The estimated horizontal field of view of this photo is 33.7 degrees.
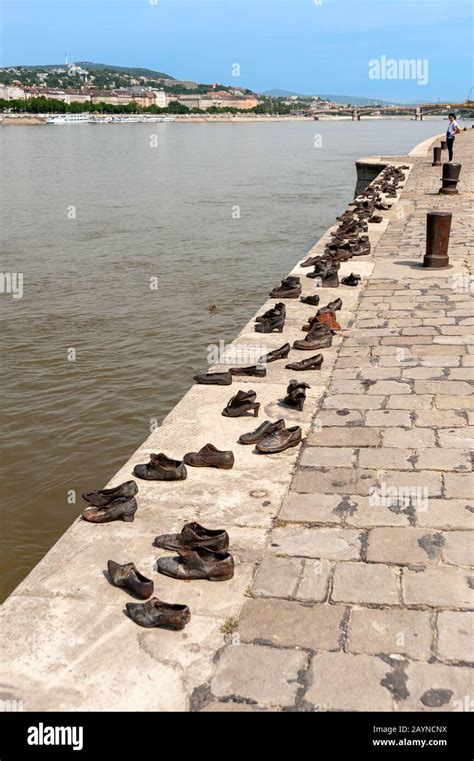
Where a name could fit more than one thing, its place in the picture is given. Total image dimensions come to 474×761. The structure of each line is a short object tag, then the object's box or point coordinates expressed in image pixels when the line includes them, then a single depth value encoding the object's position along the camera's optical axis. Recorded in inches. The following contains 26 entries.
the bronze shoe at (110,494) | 176.7
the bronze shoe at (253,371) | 264.7
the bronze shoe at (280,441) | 204.2
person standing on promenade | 910.4
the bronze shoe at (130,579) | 140.8
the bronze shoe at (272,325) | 319.6
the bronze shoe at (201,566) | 147.9
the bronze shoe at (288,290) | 375.6
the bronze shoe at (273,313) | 328.8
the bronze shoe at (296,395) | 231.1
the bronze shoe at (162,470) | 189.3
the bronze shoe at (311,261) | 443.8
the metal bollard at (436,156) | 1036.5
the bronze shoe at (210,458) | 195.0
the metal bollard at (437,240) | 405.4
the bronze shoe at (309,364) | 269.1
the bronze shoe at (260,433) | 210.2
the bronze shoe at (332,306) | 335.0
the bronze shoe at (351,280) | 395.9
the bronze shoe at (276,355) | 277.7
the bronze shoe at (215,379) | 258.6
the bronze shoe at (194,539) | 152.4
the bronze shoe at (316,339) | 293.3
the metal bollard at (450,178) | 716.0
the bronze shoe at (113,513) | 171.6
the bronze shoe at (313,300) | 358.0
